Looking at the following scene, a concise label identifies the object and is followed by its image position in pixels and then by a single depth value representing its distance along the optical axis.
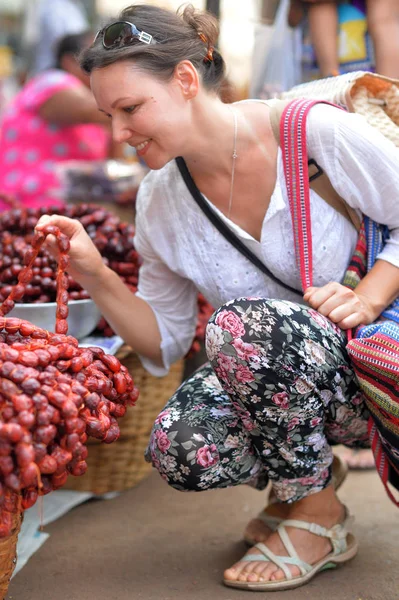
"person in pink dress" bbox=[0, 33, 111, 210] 3.76
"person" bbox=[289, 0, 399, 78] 2.59
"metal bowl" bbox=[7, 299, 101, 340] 2.08
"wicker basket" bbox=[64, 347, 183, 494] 2.46
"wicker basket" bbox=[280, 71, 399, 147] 1.95
